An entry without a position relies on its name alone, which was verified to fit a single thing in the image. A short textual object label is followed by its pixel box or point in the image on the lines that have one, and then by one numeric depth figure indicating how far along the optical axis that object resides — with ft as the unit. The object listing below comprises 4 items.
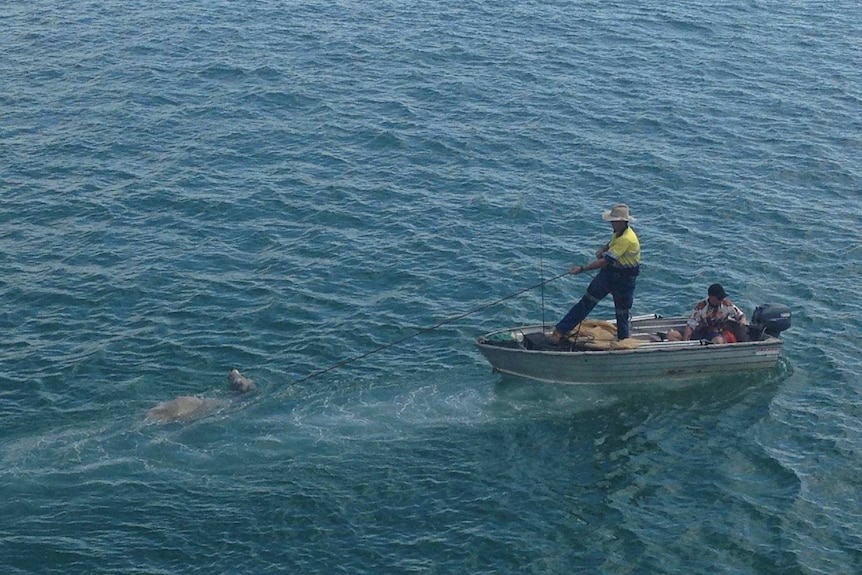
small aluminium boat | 81.87
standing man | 79.87
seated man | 83.46
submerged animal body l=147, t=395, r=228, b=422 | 76.74
